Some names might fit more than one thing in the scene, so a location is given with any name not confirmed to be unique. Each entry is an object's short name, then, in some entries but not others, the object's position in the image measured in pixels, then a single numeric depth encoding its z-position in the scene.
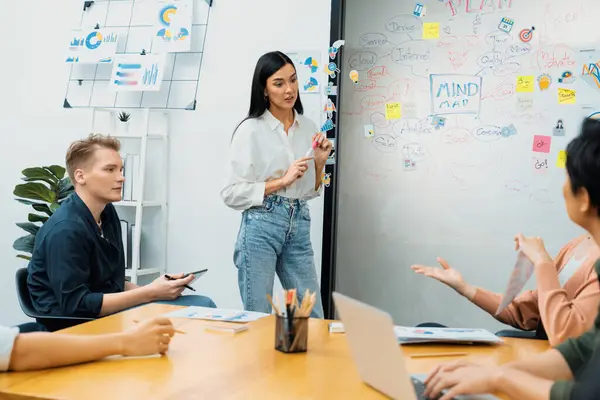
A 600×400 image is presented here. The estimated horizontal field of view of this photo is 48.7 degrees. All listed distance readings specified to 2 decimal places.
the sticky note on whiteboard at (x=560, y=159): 3.23
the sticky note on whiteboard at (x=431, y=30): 3.42
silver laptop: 1.08
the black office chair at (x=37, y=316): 2.10
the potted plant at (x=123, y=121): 3.90
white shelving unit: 3.87
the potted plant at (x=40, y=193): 3.69
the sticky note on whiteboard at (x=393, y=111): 3.49
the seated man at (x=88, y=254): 2.21
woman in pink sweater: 1.64
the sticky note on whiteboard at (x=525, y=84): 3.28
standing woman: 2.81
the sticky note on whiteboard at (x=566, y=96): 3.23
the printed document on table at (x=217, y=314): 1.90
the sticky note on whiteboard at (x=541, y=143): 3.26
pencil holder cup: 1.57
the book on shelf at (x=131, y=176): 3.83
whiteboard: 3.25
